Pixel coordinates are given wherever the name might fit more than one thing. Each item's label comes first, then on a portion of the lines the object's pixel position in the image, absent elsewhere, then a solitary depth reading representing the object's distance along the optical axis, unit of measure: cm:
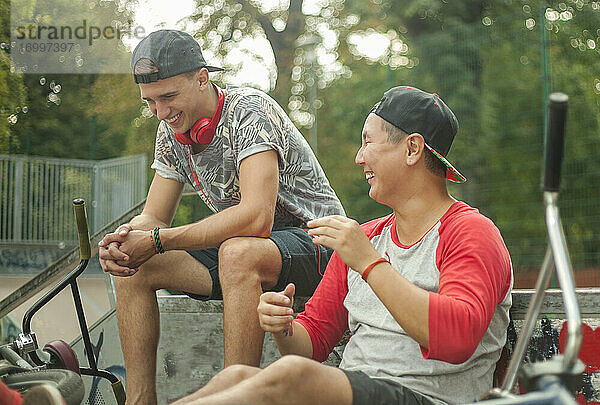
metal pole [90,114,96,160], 1132
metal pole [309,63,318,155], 1190
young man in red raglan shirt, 173
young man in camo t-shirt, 251
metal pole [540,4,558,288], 832
